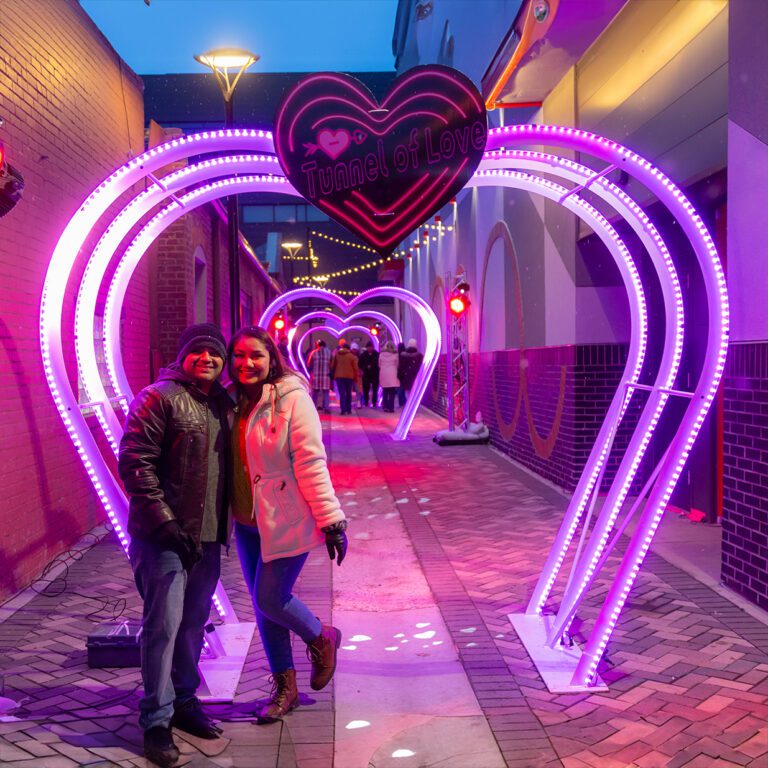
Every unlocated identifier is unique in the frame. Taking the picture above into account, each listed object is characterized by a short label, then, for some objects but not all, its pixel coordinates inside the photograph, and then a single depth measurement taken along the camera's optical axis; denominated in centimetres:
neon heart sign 368
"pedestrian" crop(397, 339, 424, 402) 2153
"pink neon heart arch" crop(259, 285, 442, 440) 1638
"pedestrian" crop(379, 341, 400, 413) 2066
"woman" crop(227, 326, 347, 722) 371
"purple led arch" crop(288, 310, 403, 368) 2684
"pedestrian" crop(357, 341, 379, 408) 2495
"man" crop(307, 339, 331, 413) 2069
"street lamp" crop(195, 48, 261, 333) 1034
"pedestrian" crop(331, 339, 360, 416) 2127
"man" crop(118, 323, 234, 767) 343
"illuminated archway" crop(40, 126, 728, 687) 398
